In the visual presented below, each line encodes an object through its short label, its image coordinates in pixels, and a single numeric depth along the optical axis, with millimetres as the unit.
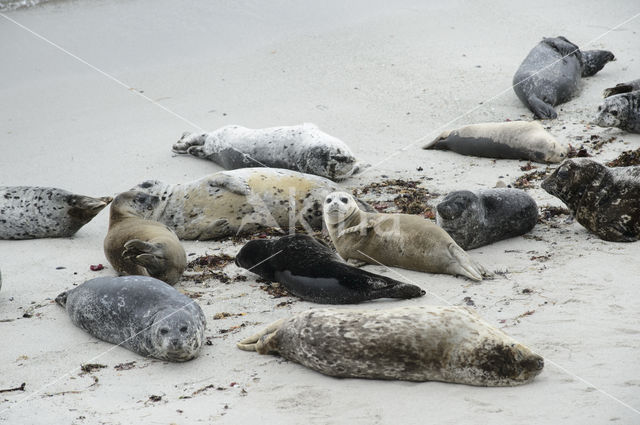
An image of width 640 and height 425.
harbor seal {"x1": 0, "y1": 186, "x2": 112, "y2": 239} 13523
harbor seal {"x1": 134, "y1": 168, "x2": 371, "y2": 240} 13477
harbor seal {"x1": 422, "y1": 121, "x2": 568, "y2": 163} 15266
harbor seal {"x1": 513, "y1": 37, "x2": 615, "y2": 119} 18094
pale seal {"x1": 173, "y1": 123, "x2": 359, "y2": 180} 15227
